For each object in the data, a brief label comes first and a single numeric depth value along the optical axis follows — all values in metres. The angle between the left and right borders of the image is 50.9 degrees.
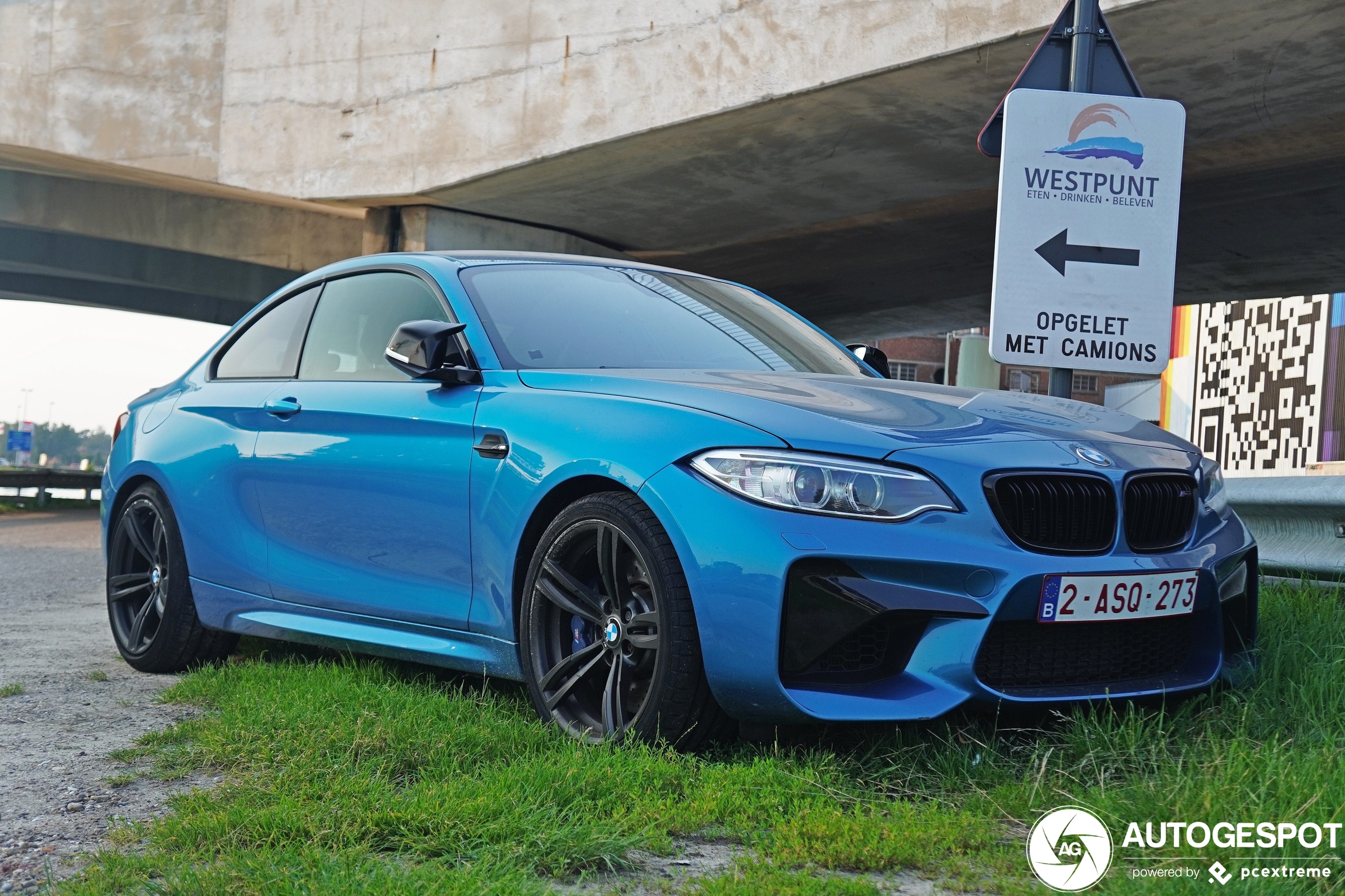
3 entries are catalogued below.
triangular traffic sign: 5.43
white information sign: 5.21
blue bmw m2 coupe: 3.33
